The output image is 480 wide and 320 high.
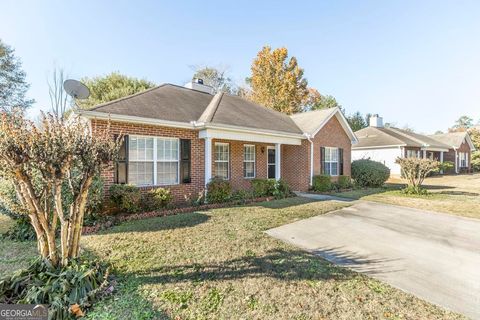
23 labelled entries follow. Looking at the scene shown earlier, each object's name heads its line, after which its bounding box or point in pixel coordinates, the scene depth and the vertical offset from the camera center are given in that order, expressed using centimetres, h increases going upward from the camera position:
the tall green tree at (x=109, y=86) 2422 +828
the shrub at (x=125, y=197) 775 -97
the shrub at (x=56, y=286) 319 -168
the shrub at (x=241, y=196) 1036 -130
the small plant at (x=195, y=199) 967 -131
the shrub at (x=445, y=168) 2599 -18
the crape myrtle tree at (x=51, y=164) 326 +4
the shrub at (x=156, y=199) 843 -112
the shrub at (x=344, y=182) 1520 -99
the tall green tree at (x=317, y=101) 3488 +961
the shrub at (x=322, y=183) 1391 -94
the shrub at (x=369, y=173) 1664 -46
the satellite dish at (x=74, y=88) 846 +272
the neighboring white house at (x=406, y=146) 2455 +225
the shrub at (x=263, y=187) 1141 -96
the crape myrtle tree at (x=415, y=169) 1309 -14
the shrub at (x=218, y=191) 995 -100
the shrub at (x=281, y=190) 1176 -116
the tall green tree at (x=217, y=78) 3600 +1323
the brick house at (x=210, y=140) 870 +123
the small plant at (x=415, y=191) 1310 -132
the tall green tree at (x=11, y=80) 2230 +804
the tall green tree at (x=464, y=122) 6889 +1271
